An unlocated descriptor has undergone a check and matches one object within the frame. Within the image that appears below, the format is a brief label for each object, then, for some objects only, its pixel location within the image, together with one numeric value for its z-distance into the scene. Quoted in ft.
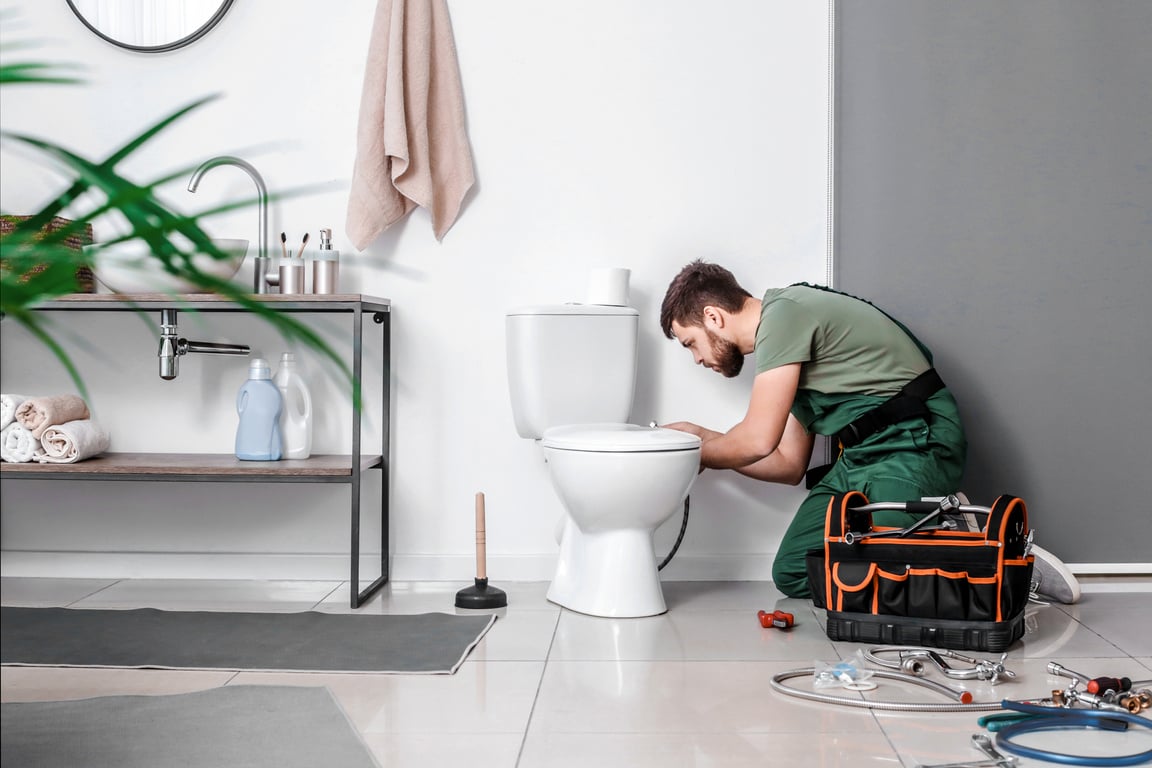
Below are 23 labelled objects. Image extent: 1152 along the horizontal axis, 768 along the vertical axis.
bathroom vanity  8.11
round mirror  9.36
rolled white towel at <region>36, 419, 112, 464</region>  8.41
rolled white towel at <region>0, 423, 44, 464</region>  8.43
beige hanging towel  8.98
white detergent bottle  8.86
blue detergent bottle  8.68
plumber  7.88
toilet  7.58
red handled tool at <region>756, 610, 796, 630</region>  7.46
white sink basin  8.14
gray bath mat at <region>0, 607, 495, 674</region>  6.60
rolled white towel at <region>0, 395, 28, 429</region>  8.36
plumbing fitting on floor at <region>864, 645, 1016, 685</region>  6.07
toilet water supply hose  8.87
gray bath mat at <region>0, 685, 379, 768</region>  4.81
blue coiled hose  5.05
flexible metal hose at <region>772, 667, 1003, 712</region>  5.53
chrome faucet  8.90
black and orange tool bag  6.68
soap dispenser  8.74
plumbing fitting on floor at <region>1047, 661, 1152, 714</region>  5.40
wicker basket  8.27
